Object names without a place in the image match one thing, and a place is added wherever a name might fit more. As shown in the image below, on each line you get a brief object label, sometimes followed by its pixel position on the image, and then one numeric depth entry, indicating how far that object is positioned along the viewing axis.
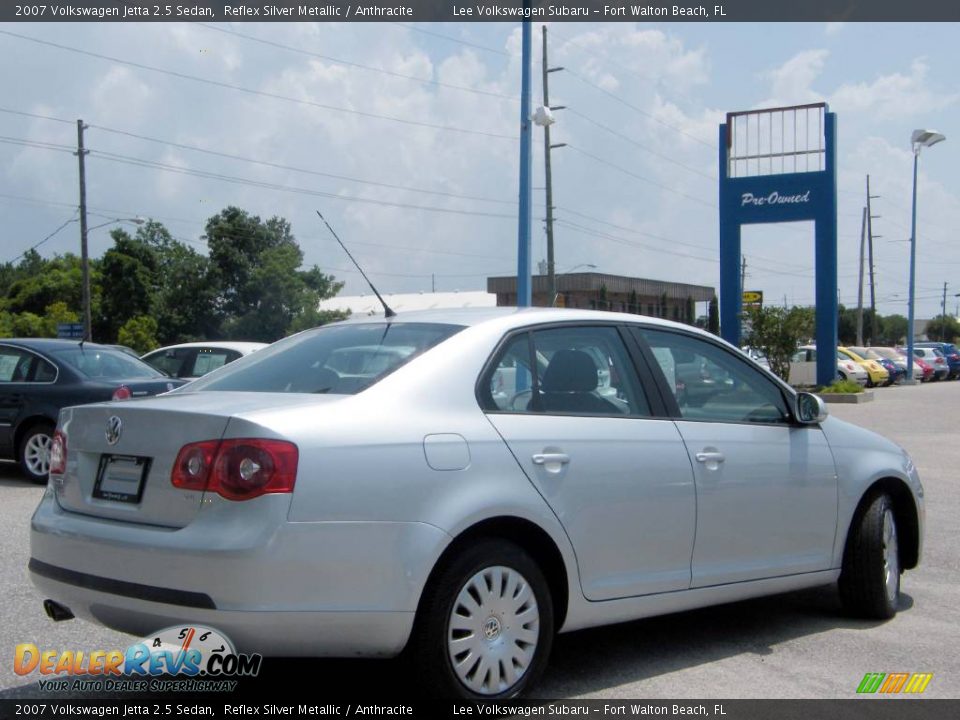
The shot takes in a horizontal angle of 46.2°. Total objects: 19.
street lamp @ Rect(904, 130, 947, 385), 38.20
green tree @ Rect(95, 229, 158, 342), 64.81
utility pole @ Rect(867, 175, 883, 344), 63.28
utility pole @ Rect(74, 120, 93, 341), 38.38
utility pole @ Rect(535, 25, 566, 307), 36.56
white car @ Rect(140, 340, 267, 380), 16.25
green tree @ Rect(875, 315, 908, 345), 115.19
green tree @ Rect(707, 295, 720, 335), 72.28
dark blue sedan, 12.04
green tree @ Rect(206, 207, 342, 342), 60.59
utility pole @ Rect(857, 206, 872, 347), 59.66
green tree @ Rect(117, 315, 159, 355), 48.69
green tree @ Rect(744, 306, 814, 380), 33.28
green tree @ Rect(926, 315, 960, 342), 111.00
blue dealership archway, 33.22
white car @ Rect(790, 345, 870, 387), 37.03
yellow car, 39.78
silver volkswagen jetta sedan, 4.06
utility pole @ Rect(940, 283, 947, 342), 107.14
